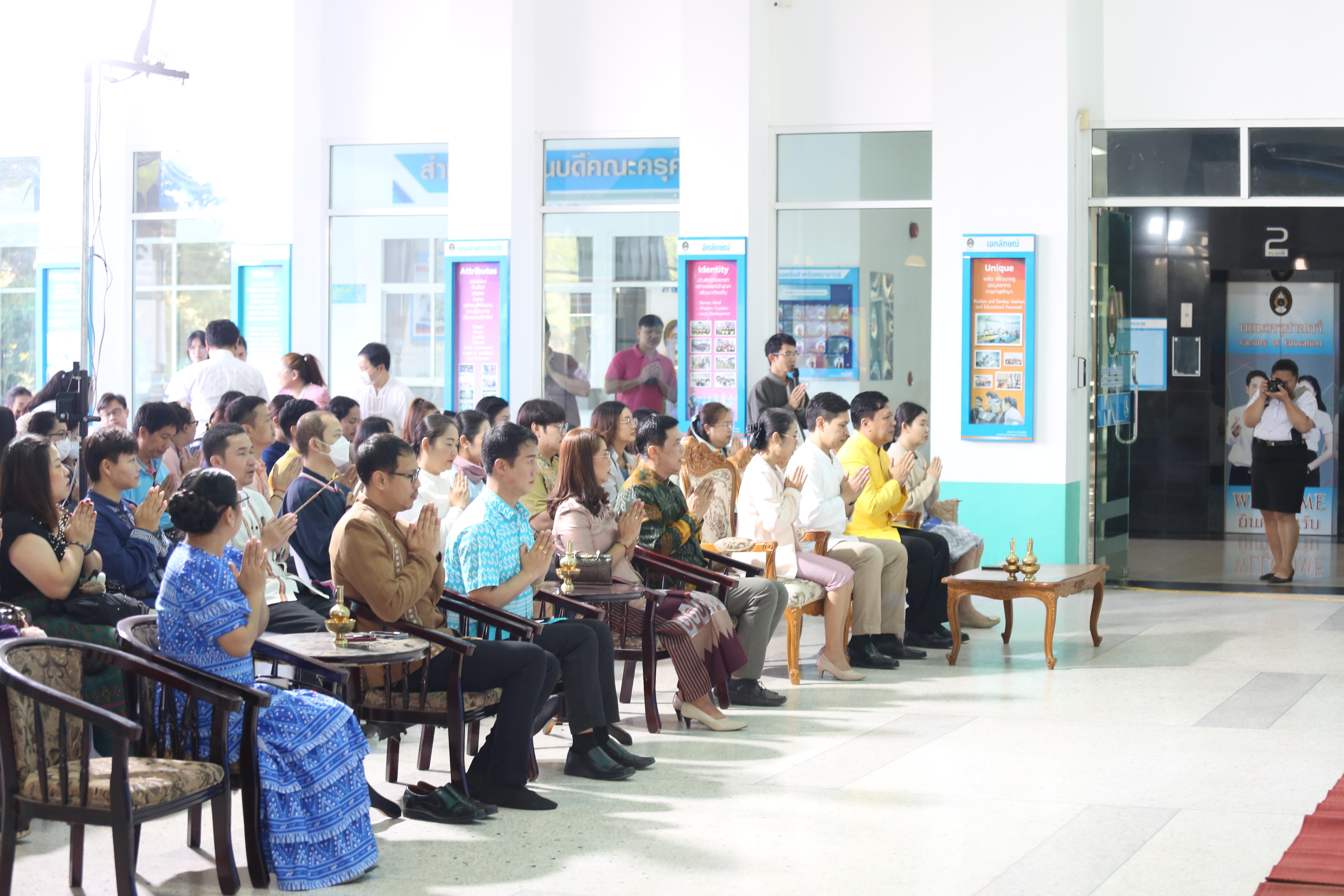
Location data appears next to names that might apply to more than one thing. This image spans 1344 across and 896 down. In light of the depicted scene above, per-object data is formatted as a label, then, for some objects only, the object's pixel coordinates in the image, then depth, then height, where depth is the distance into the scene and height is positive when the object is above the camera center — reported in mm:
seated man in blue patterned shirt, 5215 -645
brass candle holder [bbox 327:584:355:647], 4438 -697
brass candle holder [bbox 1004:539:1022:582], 7559 -871
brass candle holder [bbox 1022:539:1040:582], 7516 -871
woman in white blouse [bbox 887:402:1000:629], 8289 -621
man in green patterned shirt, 6582 -690
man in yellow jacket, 7914 -666
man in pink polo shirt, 11266 +137
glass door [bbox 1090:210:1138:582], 10664 +13
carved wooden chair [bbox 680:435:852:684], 7016 -700
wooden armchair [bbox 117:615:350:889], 3945 -898
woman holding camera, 11172 -484
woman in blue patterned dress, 4051 -915
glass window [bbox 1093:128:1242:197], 10328 +1642
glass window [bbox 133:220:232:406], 12453 +848
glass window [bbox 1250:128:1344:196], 10133 +1612
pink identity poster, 10836 +434
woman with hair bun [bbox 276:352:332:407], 9906 +87
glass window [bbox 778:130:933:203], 10922 +1689
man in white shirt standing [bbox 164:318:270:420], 9648 +85
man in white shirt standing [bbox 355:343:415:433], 10391 +11
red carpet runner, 3941 -1309
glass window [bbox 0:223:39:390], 13359 +706
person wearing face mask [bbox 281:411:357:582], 6059 -449
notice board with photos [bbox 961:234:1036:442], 10281 +411
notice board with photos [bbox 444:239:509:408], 11227 +522
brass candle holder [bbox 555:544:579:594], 5832 -704
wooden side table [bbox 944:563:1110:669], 7383 -967
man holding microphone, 9891 +53
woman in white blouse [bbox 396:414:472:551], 6637 -401
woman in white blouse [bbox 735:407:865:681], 7148 -620
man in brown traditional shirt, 4762 -632
